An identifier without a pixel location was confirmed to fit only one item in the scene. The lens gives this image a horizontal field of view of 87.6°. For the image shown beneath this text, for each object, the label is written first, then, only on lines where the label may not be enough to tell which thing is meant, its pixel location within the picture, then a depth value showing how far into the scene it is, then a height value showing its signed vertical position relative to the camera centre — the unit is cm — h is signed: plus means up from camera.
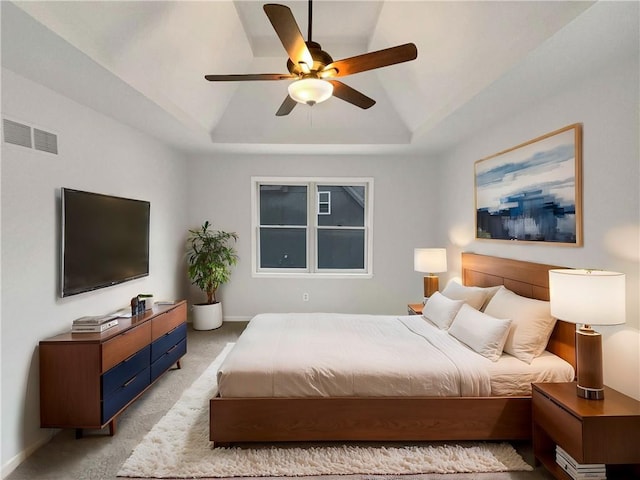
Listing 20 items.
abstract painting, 241 +42
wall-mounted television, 246 +1
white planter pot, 459 -104
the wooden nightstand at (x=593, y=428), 167 -97
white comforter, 215 -84
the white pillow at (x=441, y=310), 299 -65
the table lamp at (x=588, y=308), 177 -37
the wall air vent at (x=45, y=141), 229 +71
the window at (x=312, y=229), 520 +19
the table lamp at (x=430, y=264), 401 -28
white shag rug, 198 -135
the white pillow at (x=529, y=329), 231 -63
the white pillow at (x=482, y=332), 234 -68
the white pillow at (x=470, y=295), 304 -51
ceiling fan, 182 +106
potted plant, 455 -34
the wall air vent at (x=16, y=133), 209 +70
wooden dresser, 220 -93
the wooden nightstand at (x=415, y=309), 380 -80
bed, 213 -111
